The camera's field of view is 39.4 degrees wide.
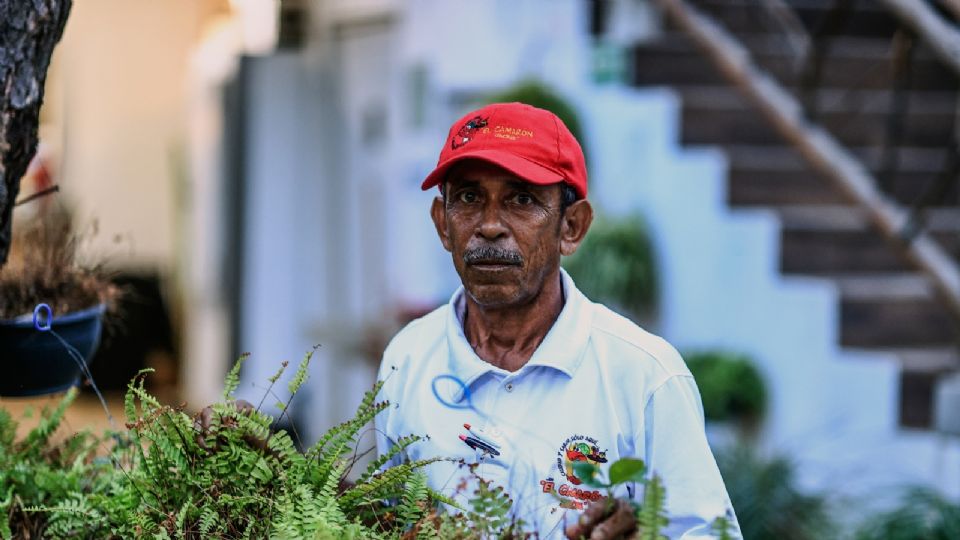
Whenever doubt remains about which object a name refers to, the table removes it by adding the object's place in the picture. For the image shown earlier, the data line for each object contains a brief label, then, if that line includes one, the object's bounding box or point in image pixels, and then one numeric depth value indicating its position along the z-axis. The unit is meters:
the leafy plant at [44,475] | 2.30
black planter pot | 2.51
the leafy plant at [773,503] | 4.64
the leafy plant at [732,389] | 5.14
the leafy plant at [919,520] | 4.20
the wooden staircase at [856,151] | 4.94
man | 2.12
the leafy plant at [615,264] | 5.62
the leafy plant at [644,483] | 1.67
